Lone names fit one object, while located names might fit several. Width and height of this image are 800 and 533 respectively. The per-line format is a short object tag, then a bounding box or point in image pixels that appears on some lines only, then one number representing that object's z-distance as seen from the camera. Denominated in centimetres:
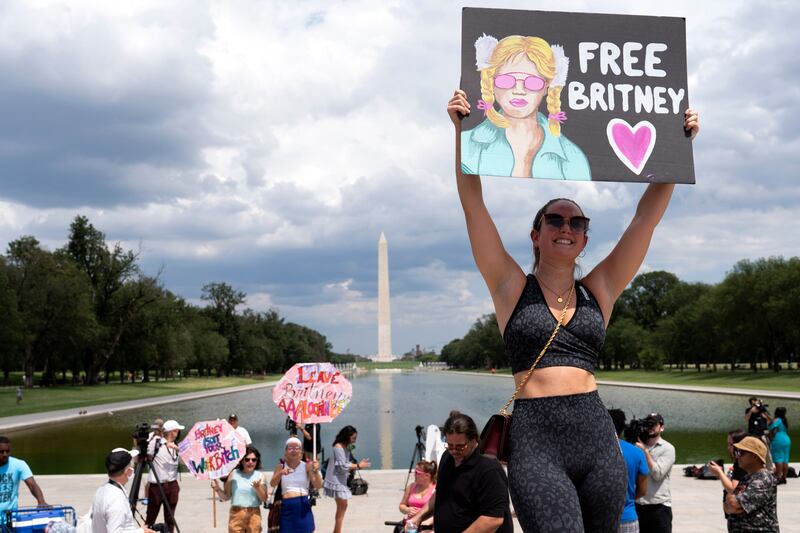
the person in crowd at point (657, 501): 685
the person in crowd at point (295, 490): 821
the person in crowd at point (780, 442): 1315
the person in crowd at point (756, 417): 1141
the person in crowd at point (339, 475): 1034
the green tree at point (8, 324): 4850
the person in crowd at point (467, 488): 443
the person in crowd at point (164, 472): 1025
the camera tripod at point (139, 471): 809
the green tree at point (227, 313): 10789
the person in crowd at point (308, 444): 1220
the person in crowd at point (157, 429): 1155
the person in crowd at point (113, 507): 590
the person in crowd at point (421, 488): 767
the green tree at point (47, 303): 5569
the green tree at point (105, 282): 6669
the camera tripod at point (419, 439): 1243
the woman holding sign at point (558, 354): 236
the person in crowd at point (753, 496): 559
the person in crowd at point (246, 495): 847
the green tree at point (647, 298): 10562
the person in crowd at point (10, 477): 733
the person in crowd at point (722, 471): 605
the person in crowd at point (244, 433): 1139
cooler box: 682
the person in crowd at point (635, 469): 628
